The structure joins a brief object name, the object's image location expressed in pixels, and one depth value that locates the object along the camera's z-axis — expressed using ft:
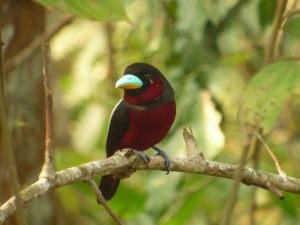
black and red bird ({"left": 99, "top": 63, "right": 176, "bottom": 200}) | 19.83
